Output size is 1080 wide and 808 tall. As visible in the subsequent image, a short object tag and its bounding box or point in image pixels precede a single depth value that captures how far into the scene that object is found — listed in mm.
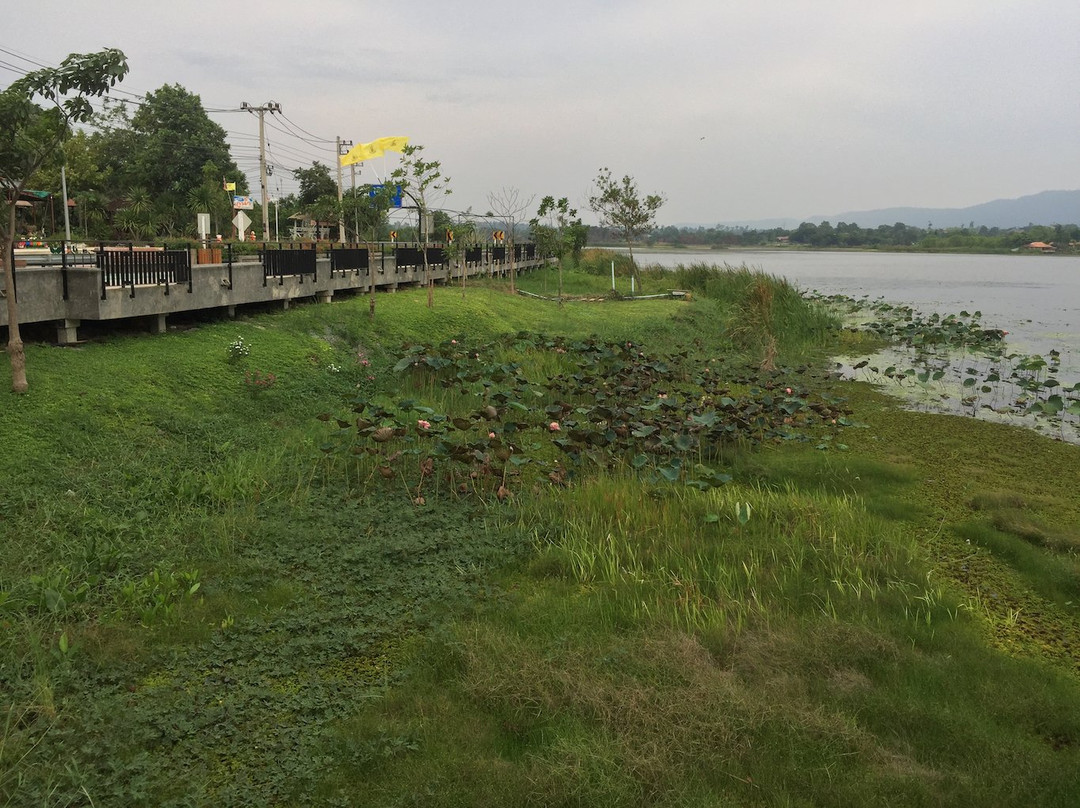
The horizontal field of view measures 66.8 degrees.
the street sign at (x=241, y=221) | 24845
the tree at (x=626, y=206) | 33719
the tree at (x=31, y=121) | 7422
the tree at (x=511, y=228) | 26203
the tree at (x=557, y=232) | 27594
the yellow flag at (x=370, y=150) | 24250
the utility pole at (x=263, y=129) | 33622
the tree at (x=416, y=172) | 18578
